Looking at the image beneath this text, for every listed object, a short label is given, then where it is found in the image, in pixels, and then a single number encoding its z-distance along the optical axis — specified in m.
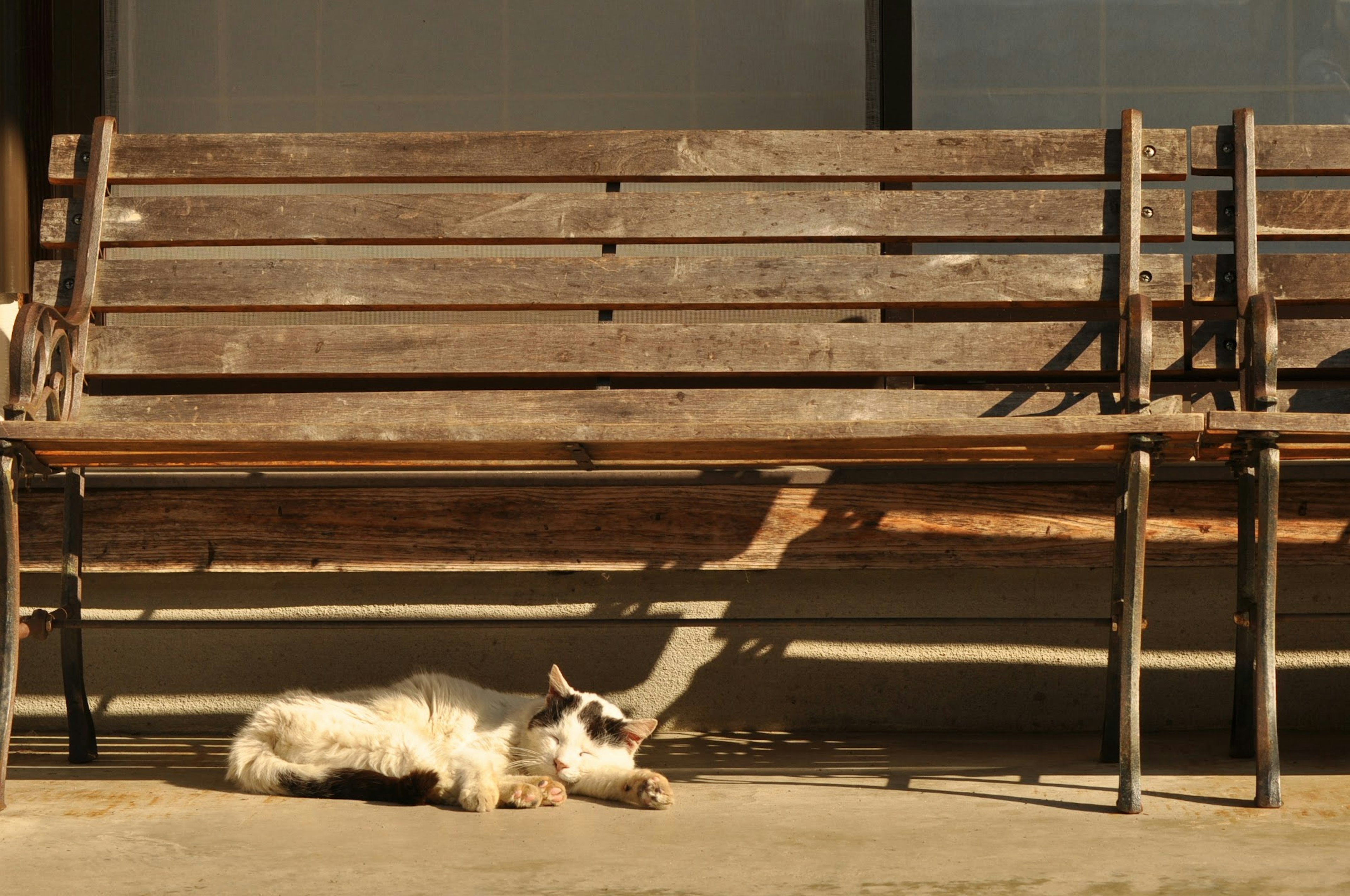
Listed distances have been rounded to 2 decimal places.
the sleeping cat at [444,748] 4.83
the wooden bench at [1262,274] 5.50
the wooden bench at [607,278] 5.80
